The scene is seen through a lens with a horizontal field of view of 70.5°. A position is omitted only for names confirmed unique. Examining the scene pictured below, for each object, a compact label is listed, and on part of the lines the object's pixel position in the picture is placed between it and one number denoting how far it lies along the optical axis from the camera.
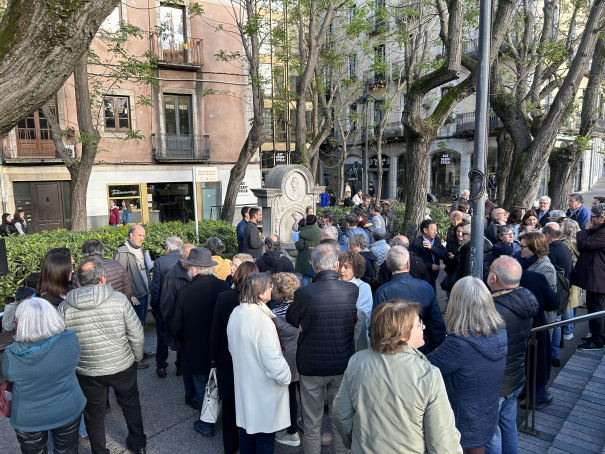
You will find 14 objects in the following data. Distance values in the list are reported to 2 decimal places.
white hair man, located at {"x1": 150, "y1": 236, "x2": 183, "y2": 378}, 5.20
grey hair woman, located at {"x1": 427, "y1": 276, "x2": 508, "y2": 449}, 2.60
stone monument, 10.38
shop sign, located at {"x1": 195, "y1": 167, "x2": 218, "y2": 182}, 9.84
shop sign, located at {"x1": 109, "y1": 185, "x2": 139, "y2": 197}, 20.08
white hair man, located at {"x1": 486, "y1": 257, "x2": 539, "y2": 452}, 3.09
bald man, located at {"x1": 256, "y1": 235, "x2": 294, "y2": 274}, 5.60
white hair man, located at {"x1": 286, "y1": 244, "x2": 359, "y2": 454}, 3.38
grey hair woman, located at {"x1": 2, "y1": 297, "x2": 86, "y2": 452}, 2.92
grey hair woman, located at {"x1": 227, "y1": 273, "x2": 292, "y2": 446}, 3.15
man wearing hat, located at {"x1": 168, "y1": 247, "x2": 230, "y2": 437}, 4.01
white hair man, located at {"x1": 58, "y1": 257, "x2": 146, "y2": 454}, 3.35
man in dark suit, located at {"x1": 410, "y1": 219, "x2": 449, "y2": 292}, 6.18
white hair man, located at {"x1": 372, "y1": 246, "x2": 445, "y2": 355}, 3.76
